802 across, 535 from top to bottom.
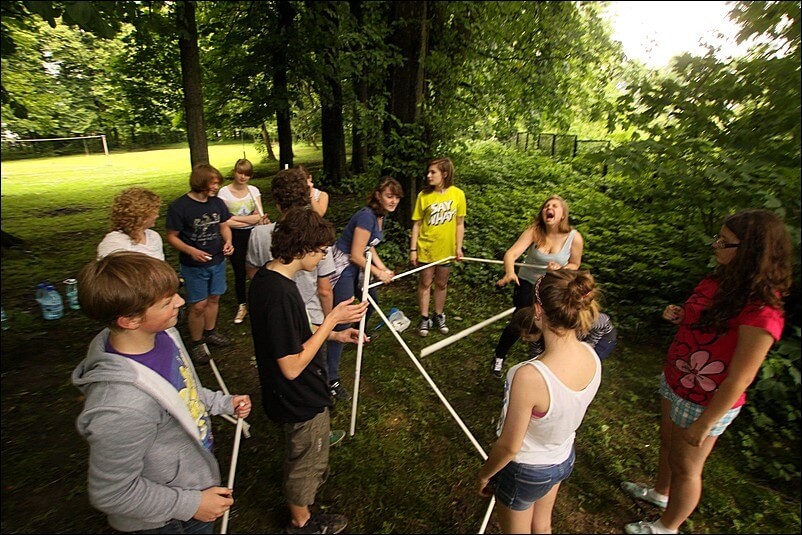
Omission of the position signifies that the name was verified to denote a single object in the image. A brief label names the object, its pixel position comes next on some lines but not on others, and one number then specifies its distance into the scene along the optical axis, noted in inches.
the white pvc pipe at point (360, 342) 127.5
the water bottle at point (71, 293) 225.4
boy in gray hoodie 55.1
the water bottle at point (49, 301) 211.3
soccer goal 1213.7
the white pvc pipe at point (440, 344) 122.3
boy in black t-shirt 81.5
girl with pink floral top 77.9
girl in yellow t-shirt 182.5
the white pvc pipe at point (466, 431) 117.4
